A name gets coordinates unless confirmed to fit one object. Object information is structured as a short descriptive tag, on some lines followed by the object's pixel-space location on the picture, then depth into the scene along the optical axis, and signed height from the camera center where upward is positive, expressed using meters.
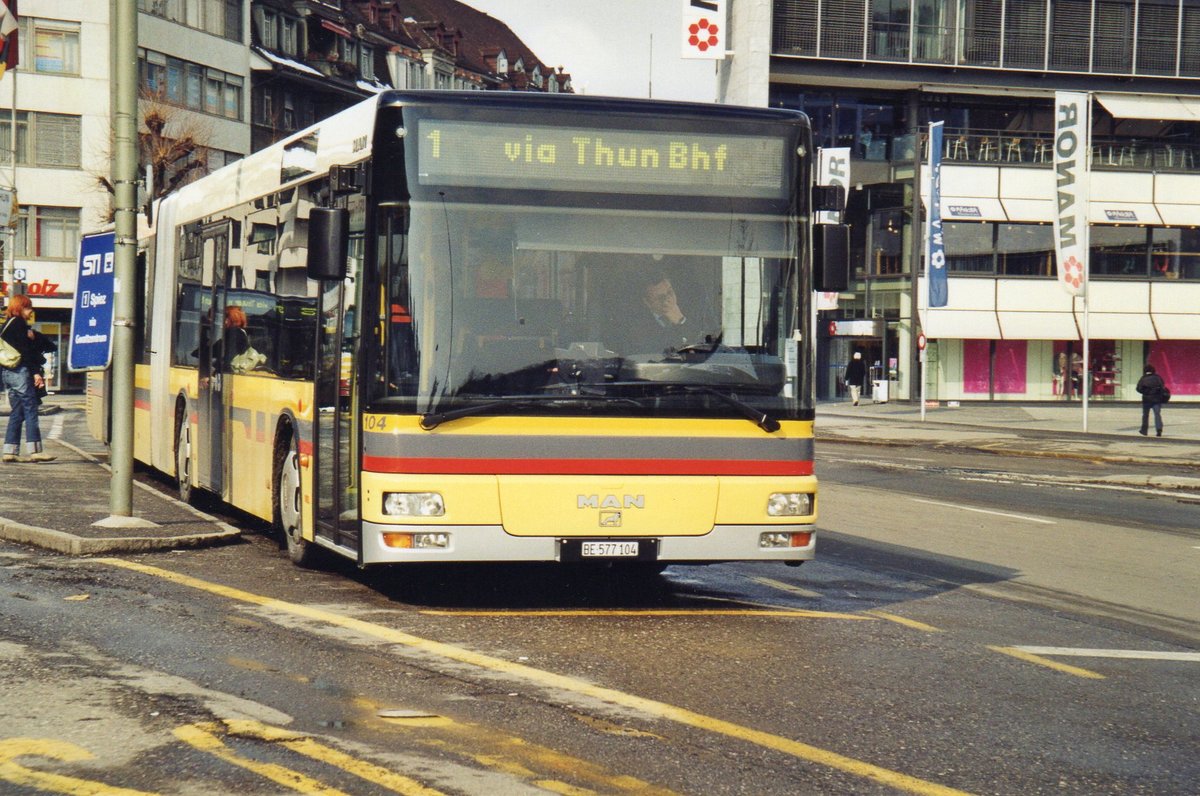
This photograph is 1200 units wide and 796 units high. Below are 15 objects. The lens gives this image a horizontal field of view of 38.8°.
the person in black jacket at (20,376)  19.27 -0.68
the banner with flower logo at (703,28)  48.62 +8.60
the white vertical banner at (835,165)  46.94 +4.57
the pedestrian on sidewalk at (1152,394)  34.59 -1.20
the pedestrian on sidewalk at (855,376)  52.59 -1.41
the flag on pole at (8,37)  35.16 +6.35
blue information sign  13.40 +0.06
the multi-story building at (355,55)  70.62 +12.98
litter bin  54.53 -1.93
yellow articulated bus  9.05 +0.00
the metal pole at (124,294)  12.29 +0.18
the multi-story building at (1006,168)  54.59 +5.38
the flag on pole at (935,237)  46.22 +2.56
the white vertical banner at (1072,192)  35.09 +2.97
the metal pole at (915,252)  54.41 +2.56
